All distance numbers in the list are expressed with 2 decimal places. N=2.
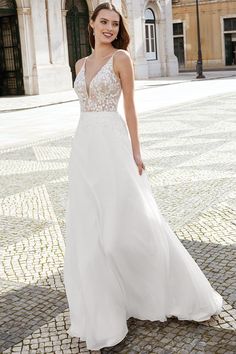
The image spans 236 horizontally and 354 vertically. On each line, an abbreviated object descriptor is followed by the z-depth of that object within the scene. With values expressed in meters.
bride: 2.85
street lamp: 27.65
